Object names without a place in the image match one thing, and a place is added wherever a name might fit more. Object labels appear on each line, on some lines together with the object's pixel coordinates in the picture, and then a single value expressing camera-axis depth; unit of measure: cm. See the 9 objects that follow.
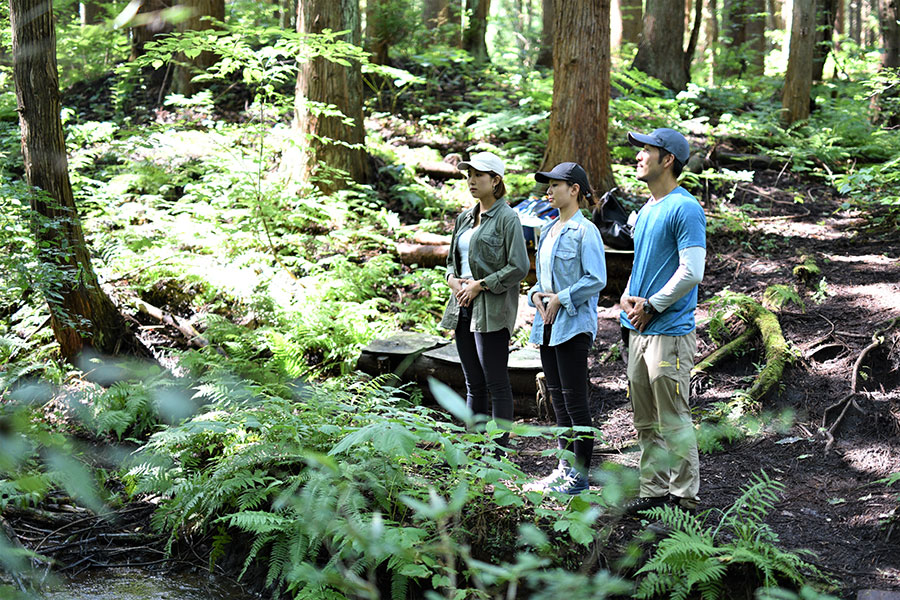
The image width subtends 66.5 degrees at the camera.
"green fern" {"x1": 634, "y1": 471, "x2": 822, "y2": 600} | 342
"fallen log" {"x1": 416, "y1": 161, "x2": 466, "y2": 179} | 1149
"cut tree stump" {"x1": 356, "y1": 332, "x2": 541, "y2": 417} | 665
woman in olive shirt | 505
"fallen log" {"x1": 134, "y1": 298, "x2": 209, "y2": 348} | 744
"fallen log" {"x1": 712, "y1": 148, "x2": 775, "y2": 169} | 1167
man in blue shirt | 402
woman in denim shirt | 462
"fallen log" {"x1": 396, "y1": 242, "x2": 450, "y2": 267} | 938
